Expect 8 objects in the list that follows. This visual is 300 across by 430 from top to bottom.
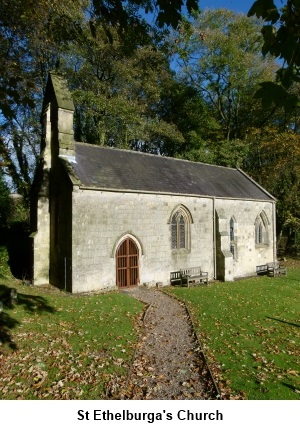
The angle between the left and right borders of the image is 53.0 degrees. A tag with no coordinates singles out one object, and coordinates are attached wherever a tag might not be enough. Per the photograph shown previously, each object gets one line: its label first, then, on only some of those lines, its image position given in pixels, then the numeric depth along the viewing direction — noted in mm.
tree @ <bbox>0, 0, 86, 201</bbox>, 5670
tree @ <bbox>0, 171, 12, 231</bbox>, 23938
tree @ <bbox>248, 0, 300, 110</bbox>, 3133
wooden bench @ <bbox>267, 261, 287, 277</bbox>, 25233
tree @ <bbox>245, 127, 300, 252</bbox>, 32719
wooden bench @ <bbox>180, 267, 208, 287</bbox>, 20008
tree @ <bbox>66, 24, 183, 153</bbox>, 27516
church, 16750
